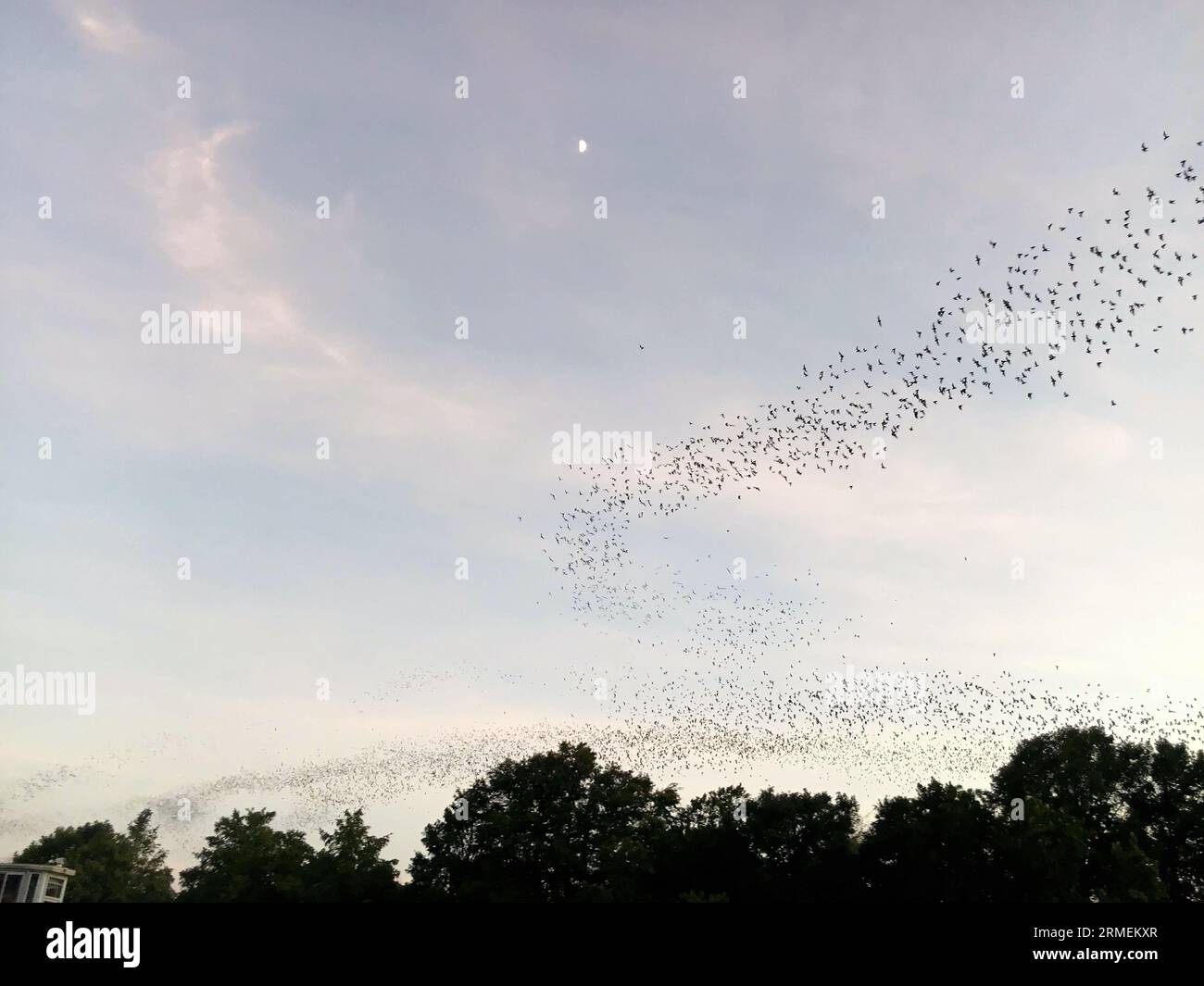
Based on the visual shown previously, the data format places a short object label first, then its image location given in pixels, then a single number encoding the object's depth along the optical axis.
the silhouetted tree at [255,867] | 83.31
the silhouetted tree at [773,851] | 72.19
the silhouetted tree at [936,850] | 61.47
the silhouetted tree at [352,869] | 74.06
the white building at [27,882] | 50.53
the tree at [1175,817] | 67.62
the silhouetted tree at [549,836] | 70.44
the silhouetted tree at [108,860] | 120.56
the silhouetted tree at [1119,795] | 66.20
